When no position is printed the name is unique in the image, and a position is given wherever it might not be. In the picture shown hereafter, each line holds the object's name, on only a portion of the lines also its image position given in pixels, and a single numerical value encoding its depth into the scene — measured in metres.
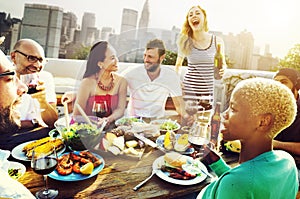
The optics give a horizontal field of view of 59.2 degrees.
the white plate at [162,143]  1.12
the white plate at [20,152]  1.01
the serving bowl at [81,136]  1.08
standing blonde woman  1.85
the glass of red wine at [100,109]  1.40
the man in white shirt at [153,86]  1.42
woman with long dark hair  1.43
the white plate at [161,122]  1.38
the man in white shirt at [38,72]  1.61
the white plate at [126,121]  1.32
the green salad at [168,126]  1.35
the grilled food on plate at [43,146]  1.01
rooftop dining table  0.84
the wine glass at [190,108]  1.46
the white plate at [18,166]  0.90
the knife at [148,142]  1.12
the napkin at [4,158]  0.89
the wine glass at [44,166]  0.83
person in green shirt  0.68
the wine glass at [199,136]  1.17
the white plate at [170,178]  0.92
